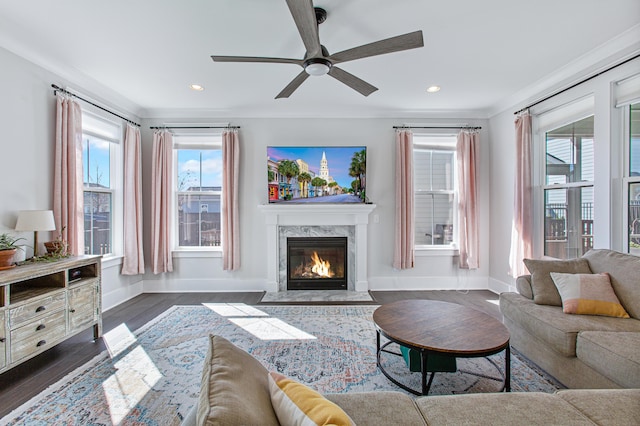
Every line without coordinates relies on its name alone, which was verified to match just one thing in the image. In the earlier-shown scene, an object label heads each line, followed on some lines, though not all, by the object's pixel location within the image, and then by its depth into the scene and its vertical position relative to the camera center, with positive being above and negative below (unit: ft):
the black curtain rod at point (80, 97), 9.66 +4.29
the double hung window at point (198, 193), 14.64 +1.06
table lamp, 7.96 -0.19
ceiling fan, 5.34 +3.70
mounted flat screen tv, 14.11 +1.95
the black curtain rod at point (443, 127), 14.33 +4.33
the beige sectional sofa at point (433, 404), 2.79 -2.59
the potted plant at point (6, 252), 7.24 -0.98
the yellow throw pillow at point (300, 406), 2.50 -1.81
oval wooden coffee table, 5.61 -2.59
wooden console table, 6.71 -2.46
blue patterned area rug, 5.97 -4.00
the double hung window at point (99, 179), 11.62 +1.49
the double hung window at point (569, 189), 9.89 +0.86
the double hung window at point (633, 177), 8.36 +1.02
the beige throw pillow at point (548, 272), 7.73 -1.69
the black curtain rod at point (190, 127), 14.05 +4.29
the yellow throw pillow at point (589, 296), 6.95 -2.09
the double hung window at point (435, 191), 14.84 +1.14
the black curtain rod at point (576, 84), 8.33 +4.42
